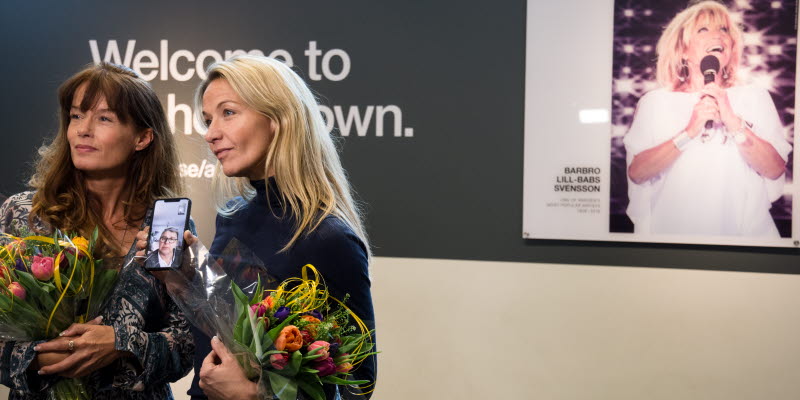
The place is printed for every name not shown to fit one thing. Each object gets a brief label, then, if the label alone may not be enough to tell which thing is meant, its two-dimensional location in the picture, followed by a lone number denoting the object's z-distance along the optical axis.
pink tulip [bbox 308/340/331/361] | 1.33
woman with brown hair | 1.67
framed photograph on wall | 3.02
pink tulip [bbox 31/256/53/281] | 1.54
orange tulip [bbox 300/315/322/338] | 1.36
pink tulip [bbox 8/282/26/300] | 1.53
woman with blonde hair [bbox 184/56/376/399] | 1.52
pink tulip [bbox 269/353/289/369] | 1.30
